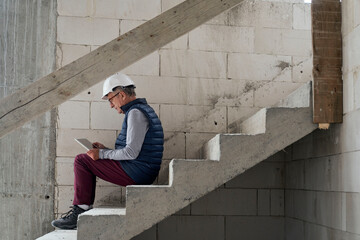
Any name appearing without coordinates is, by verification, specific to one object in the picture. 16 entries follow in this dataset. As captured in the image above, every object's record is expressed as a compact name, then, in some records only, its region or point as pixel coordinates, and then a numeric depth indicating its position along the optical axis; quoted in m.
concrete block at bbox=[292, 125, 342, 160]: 3.72
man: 3.88
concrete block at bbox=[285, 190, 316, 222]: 4.27
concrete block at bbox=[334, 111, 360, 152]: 3.34
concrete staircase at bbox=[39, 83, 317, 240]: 3.41
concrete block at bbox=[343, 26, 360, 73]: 3.37
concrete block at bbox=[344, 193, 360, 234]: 3.34
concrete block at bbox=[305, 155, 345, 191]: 3.70
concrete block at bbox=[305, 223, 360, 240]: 3.49
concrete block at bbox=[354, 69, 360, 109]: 3.33
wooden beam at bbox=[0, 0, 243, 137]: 3.11
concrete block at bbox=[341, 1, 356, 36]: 3.45
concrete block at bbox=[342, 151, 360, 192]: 3.34
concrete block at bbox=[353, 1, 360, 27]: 3.36
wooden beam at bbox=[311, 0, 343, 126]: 3.57
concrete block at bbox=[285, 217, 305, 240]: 4.50
